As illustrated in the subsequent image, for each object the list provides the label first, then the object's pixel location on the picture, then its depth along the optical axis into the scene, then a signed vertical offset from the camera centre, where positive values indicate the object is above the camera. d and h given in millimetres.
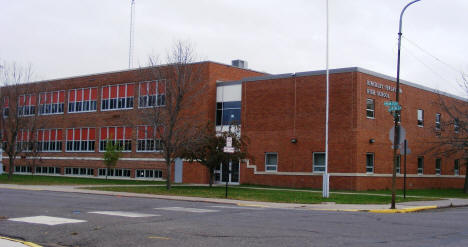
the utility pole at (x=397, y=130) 20883 +1481
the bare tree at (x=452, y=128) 35888 +3021
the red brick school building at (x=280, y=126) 35781 +2942
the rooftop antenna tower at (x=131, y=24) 57250 +14305
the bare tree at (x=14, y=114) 42906 +3643
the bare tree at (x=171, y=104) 31000 +3407
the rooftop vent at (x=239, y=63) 46966 +8652
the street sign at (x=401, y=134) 21359 +1326
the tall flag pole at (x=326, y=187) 26422 -1011
